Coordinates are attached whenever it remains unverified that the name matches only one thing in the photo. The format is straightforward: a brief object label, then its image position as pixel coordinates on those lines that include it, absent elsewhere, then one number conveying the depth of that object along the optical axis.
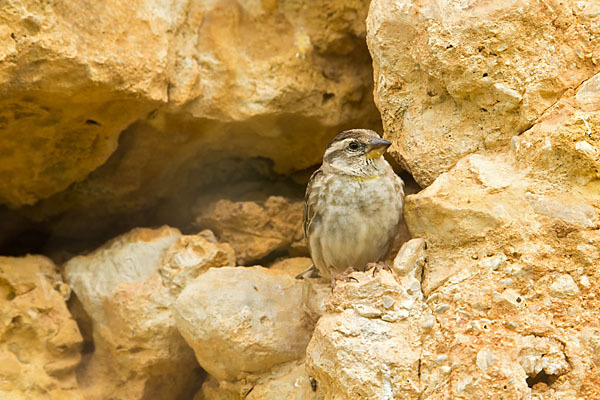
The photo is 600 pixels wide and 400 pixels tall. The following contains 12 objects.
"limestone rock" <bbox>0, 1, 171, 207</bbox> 8.88
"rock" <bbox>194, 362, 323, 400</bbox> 8.84
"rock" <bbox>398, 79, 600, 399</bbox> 6.68
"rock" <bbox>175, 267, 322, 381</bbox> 9.14
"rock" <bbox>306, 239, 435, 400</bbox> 7.00
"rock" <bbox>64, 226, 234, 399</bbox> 10.37
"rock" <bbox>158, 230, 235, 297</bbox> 10.63
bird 9.31
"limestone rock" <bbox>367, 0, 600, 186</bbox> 7.85
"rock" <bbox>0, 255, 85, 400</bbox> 9.98
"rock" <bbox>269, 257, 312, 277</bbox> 11.50
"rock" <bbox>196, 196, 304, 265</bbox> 11.66
